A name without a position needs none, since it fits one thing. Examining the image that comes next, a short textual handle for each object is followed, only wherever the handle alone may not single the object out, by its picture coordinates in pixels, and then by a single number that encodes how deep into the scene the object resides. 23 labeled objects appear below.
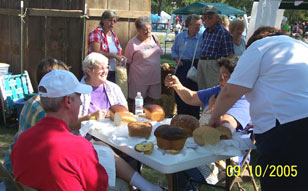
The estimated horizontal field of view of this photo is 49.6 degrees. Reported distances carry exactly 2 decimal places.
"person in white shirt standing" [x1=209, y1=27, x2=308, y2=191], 2.07
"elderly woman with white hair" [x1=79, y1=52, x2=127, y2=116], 3.33
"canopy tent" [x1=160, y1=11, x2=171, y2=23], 45.42
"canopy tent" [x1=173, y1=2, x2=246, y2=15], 13.29
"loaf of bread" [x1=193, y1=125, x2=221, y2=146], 2.28
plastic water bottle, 3.36
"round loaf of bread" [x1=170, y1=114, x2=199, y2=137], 2.55
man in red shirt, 1.65
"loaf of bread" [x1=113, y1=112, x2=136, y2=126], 2.82
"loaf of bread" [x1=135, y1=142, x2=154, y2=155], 2.16
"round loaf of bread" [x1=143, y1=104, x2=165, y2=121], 3.03
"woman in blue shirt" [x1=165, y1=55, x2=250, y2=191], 2.68
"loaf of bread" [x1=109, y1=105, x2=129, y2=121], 2.96
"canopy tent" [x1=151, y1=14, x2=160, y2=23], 42.95
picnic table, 2.05
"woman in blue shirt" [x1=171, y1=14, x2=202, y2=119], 5.73
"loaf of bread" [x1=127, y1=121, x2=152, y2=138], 2.47
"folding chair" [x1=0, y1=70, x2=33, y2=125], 5.35
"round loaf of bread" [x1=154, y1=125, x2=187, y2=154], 2.18
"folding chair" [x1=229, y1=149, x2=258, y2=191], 2.84
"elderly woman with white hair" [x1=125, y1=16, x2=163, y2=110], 5.21
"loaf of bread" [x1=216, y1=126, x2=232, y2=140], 2.40
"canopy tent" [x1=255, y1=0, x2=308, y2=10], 4.41
